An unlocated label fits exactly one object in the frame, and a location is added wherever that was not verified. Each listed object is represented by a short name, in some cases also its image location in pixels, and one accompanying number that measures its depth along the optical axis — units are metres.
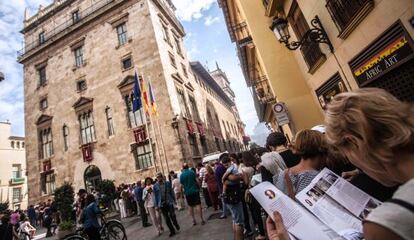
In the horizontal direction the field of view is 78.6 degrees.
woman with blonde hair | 1.01
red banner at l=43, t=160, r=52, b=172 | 22.69
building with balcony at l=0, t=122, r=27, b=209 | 39.84
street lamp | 6.98
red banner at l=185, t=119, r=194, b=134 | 19.97
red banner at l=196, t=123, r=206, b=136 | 22.81
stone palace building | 18.97
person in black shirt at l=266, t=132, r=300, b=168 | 4.15
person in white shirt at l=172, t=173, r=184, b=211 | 12.21
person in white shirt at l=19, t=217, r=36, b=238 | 12.73
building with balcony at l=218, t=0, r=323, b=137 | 10.78
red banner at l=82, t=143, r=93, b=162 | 20.69
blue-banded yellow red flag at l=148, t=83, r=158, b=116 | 14.99
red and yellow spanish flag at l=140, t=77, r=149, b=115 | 14.96
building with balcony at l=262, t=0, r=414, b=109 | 4.68
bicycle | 7.48
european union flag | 14.96
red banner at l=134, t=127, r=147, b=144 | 18.73
